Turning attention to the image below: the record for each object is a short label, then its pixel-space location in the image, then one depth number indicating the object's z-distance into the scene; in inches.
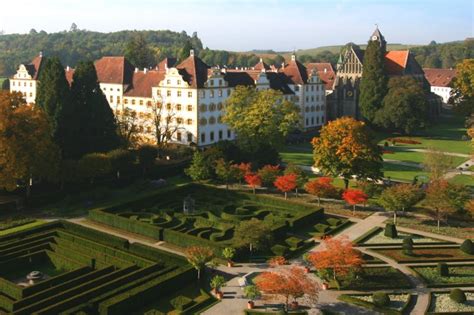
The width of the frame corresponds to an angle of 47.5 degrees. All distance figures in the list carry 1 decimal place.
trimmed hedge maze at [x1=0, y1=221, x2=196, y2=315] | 1366.9
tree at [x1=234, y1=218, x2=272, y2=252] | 1768.0
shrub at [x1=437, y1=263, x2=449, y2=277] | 1633.9
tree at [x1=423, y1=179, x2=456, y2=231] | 2043.6
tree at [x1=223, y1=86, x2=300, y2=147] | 2913.4
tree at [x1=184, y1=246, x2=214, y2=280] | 1561.3
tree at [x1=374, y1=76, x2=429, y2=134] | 4001.0
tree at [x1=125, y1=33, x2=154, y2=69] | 5265.8
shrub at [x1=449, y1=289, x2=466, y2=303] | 1444.4
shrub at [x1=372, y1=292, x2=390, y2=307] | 1416.1
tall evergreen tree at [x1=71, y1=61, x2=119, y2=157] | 2751.0
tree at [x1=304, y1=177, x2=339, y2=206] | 2346.2
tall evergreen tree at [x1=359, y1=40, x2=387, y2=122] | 4384.8
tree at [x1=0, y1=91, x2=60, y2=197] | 2176.4
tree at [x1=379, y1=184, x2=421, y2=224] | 2127.2
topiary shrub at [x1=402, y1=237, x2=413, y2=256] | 1801.6
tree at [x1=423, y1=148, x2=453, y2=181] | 2488.7
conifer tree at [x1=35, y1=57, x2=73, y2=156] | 2623.0
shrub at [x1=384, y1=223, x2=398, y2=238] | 1979.6
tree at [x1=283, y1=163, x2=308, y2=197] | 2486.5
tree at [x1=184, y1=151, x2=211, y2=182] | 2669.8
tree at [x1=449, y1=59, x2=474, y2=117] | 4239.7
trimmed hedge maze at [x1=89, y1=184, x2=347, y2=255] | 1913.1
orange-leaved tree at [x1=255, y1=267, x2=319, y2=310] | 1347.2
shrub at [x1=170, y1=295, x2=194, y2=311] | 1401.8
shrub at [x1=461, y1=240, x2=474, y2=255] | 1801.2
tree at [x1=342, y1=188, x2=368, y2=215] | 2202.3
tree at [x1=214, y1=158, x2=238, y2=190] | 2563.0
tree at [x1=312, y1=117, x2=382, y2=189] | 2394.2
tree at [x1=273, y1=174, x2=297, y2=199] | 2407.7
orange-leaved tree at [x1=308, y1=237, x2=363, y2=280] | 1521.9
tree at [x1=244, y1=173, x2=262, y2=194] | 2486.5
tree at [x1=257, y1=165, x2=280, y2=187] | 2544.3
